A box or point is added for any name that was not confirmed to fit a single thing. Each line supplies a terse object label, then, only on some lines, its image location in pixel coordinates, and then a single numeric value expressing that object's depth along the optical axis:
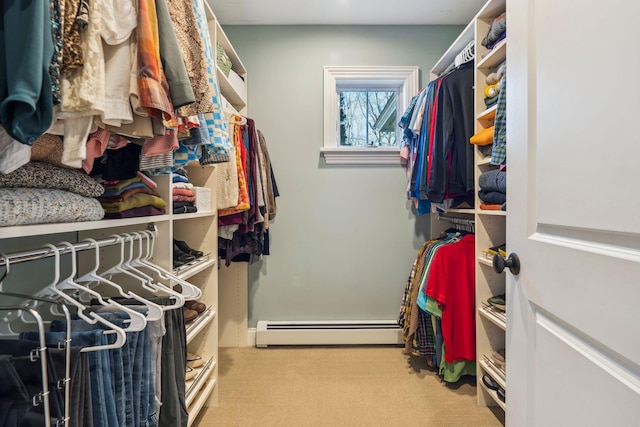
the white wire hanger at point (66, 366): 0.64
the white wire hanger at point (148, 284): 1.08
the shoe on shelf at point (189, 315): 1.52
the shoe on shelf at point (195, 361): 1.63
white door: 0.54
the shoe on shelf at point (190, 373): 1.53
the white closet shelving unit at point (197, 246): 1.24
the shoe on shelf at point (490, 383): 1.66
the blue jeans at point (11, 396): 0.57
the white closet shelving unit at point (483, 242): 1.77
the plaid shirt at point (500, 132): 1.47
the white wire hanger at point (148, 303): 0.94
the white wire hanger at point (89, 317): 0.74
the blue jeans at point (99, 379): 0.76
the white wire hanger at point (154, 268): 1.19
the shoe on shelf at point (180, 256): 1.54
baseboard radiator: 2.42
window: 2.52
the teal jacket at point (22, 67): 0.52
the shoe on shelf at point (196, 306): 1.64
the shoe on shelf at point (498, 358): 1.63
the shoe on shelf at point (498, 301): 1.64
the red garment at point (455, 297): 1.88
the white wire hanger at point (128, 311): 0.84
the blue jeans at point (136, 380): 0.87
